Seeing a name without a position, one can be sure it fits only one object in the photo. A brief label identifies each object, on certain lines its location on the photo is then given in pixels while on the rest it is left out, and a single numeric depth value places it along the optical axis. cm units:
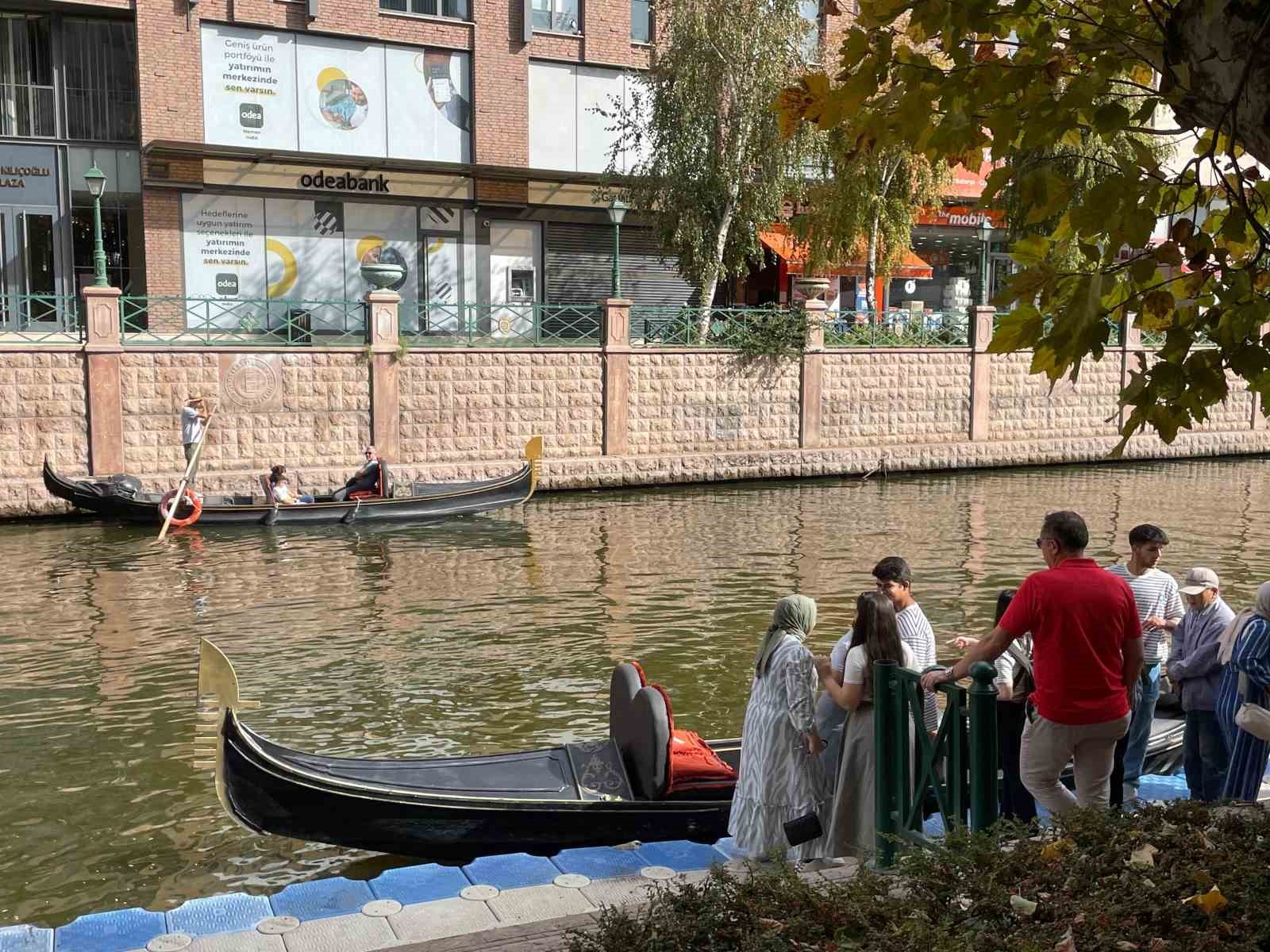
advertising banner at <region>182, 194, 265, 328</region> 2825
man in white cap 674
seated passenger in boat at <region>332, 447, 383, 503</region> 2080
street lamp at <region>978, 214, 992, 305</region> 2739
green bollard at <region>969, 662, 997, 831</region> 517
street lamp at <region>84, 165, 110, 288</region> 2100
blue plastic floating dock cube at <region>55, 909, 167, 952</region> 549
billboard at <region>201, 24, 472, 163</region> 2812
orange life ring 1923
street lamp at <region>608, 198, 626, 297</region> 2444
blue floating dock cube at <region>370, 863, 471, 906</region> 593
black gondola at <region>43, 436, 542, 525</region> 1952
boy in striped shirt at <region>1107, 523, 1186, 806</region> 730
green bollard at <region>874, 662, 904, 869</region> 570
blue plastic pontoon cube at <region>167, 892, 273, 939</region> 566
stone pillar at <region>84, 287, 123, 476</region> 2142
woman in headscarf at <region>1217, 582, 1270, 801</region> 600
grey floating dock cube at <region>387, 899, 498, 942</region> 523
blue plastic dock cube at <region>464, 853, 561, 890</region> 610
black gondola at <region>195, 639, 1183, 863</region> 682
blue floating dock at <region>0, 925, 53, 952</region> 552
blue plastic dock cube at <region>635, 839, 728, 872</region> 640
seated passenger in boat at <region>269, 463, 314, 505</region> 2034
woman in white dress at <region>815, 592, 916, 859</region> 593
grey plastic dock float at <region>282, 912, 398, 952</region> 515
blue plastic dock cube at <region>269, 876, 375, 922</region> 584
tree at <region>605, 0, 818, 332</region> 2580
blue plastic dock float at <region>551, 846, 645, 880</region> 623
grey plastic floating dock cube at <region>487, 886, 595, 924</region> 539
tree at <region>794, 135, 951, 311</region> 2828
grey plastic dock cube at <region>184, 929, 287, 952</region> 520
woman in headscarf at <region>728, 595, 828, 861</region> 610
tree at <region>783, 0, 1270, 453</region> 401
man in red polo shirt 557
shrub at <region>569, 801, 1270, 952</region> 384
